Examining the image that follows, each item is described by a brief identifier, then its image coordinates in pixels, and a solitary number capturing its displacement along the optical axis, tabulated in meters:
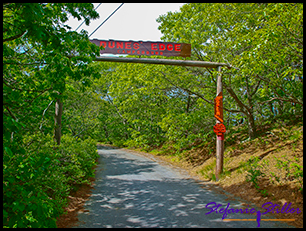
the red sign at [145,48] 8.39
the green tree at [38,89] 3.09
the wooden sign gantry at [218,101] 8.33
